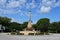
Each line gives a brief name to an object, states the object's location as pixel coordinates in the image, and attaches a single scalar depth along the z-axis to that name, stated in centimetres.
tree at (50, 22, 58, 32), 3233
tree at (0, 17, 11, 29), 3440
